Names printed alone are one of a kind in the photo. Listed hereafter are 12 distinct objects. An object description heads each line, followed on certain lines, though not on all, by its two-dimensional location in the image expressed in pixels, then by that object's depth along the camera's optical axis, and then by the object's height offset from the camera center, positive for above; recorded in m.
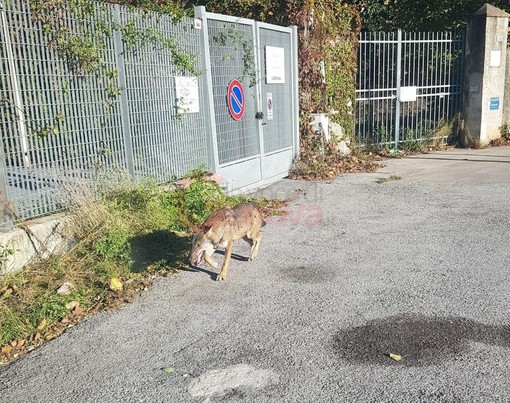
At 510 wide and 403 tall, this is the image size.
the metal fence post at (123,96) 6.41 +0.05
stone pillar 13.05 +0.30
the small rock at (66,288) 4.73 -1.67
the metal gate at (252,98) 8.32 -0.06
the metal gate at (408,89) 13.02 -0.04
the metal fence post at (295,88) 10.49 +0.09
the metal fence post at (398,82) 12.61 +0.14
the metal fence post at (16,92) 5.03 +0.13
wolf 4.96 -1.32
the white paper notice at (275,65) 9.54 +0.53
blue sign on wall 13.50 -0.51
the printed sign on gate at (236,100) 8.55 -0.07
